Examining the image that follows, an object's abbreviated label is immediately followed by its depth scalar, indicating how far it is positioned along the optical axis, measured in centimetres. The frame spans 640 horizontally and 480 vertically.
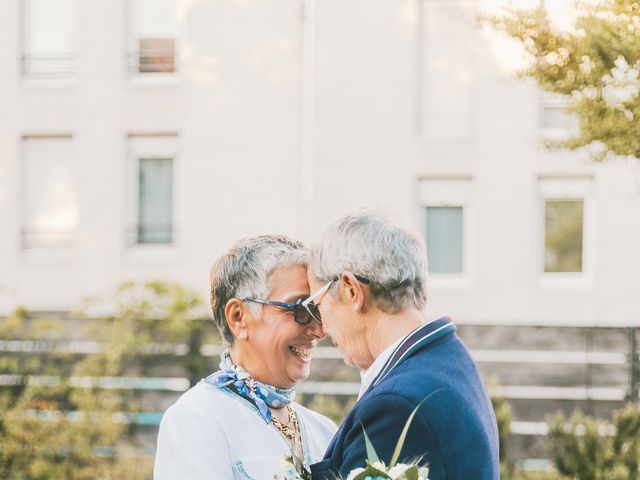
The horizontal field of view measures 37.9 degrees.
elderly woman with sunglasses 216
